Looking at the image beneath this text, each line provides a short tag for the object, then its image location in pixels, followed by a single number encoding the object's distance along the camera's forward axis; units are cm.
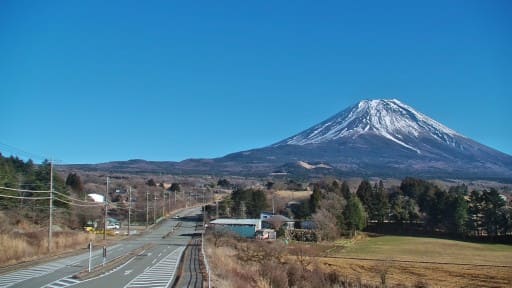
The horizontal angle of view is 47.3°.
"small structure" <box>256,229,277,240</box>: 6474
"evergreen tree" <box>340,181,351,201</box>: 8151
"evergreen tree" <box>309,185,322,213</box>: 7638
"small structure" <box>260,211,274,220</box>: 8075
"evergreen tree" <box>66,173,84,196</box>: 8400
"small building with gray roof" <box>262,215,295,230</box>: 7381
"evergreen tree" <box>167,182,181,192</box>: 12484
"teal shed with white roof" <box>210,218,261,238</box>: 6912
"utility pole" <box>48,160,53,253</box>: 3781
